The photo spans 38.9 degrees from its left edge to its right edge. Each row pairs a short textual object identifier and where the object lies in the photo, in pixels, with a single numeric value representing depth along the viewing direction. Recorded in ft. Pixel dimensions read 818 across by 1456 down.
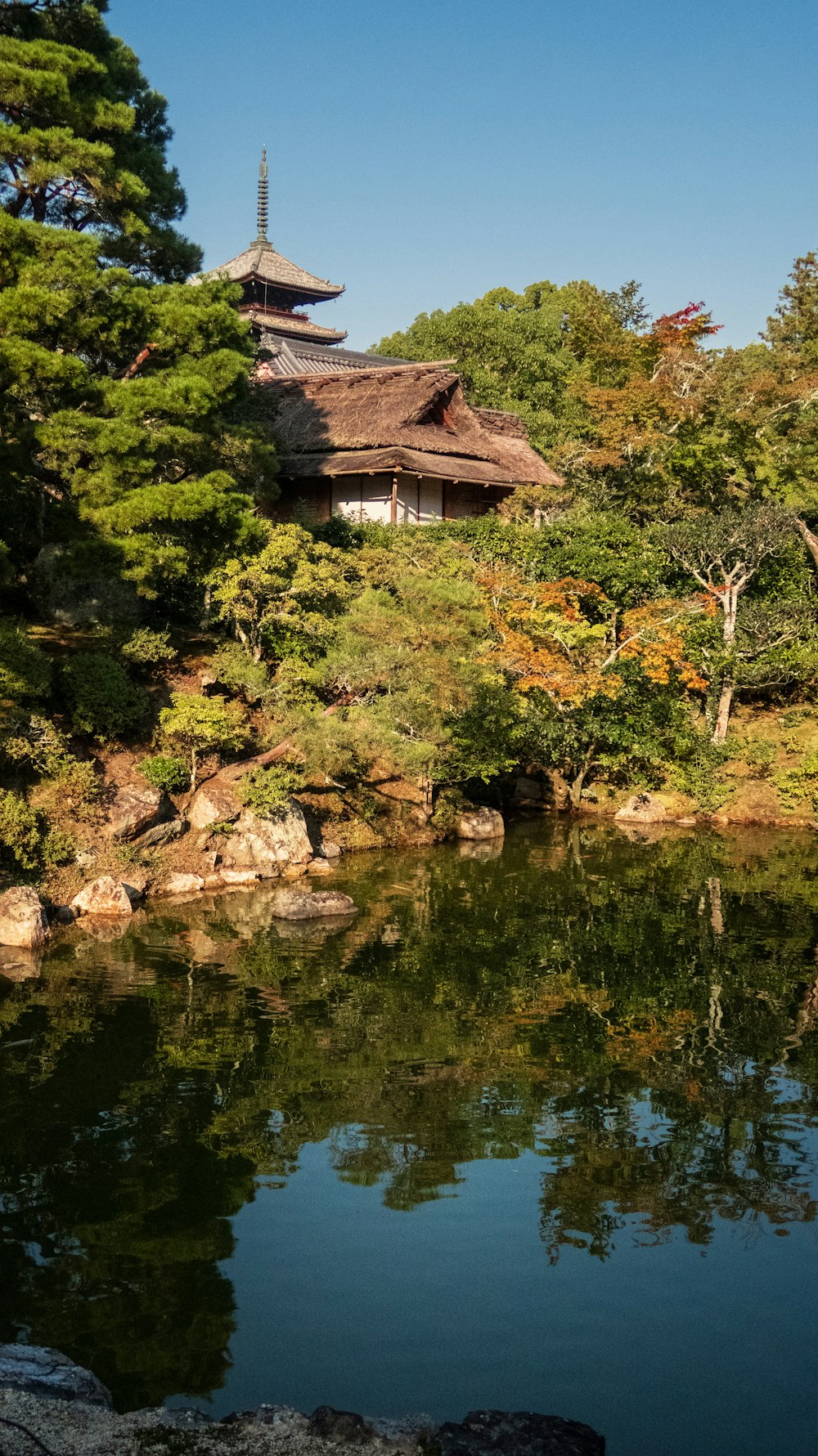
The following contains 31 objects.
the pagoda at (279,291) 138.41
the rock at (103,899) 52.03
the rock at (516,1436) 18.47
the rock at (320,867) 61.26
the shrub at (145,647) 62.85
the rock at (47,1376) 19.45
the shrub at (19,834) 50.49
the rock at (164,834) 57.00
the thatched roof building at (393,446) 92.53
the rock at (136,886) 54.13
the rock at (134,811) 55.52
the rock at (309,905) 53.52
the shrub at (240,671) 63.93
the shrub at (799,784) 74.84
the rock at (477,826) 71.00
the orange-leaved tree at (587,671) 71.36
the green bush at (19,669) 52.16
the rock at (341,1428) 18.61
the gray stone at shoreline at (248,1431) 18.13
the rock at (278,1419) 18.83
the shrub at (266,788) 58.65
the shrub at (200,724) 59.57
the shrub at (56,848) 52.49
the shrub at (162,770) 58.39
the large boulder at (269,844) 59.62
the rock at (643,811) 77.00
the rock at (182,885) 56.34
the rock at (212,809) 59.72
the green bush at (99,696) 58.90
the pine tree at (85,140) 58.70
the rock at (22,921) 47.85
